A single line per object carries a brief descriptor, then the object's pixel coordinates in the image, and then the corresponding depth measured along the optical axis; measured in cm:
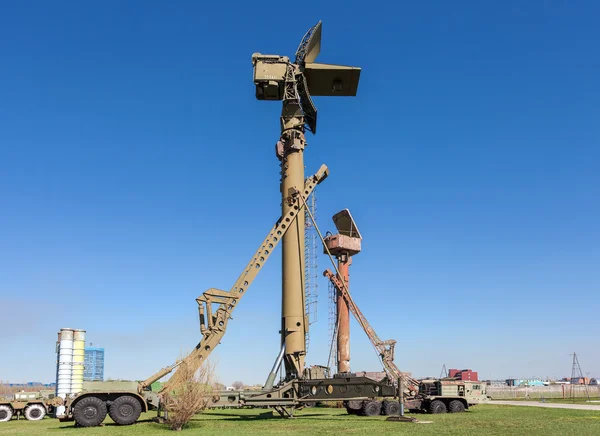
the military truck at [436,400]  3111
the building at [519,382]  11450
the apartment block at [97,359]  6197
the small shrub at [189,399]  2194
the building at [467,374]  7928
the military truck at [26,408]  2941
